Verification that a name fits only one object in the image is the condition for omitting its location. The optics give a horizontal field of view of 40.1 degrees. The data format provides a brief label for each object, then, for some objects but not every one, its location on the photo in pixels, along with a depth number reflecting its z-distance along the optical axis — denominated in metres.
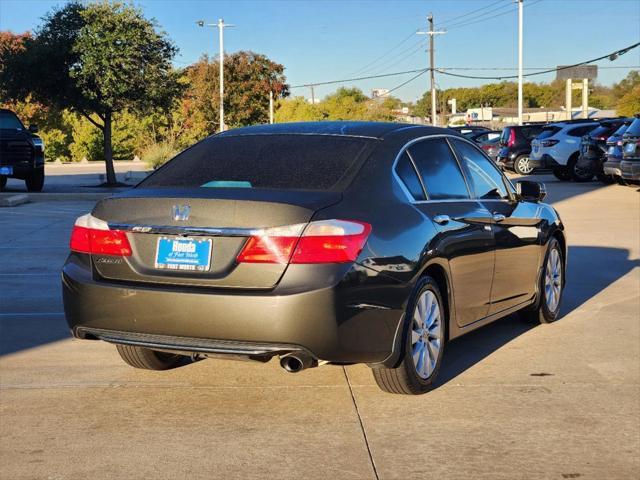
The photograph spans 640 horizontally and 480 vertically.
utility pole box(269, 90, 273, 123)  64.57
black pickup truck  22.55
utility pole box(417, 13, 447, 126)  59.19
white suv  27.22
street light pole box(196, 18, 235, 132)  56.41
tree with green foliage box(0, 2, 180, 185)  25.02
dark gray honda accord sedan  4.57
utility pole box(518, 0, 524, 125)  54.25
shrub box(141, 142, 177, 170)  38.27
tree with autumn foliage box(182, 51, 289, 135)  64.12
